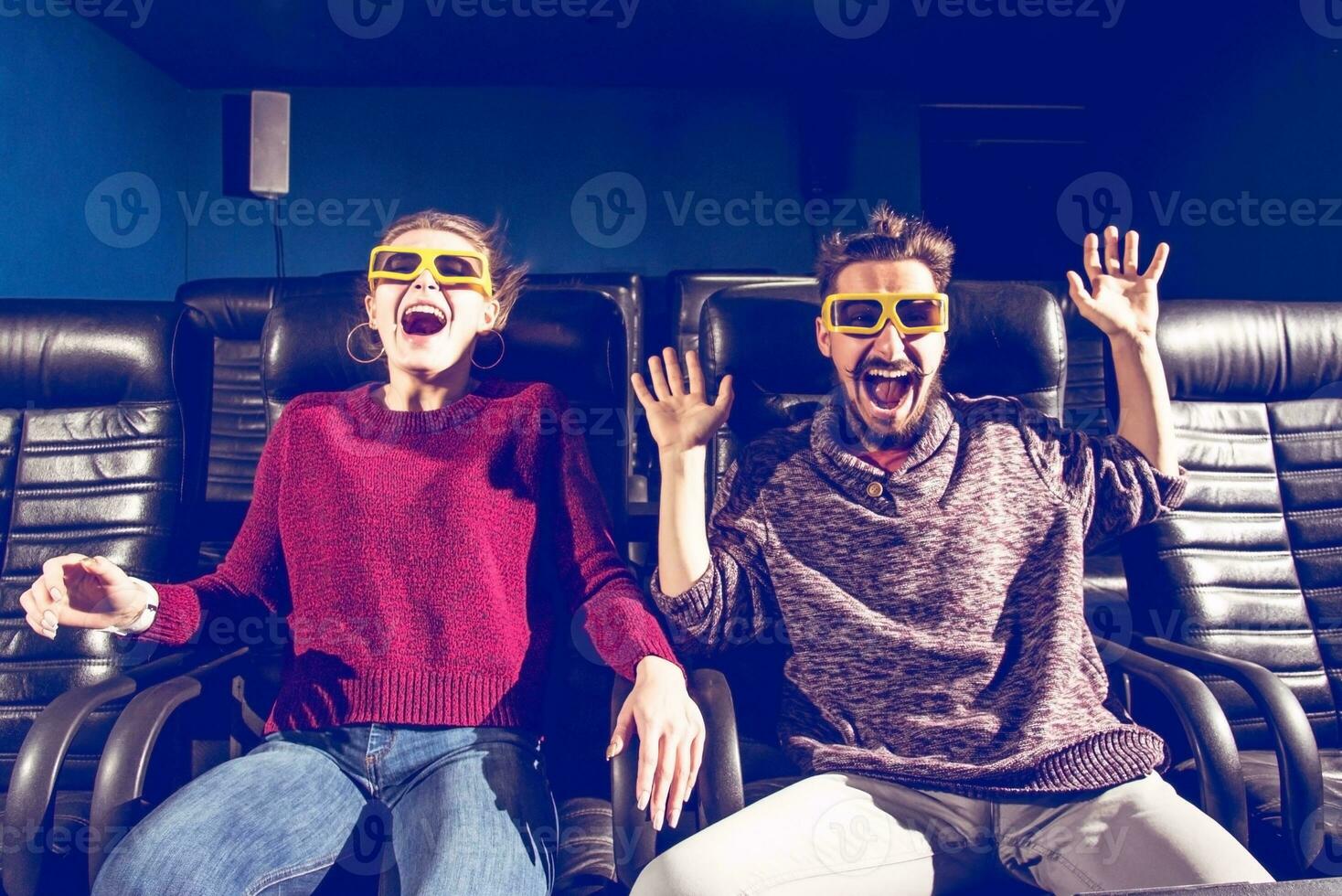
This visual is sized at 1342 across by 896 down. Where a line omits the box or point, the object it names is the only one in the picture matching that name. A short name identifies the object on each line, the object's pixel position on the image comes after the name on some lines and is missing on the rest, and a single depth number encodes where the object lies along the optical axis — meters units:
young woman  1.20
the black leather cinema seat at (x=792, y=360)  1.64
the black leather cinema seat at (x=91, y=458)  1.69
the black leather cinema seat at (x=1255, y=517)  1.75
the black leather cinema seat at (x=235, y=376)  2.73
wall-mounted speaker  3.69
